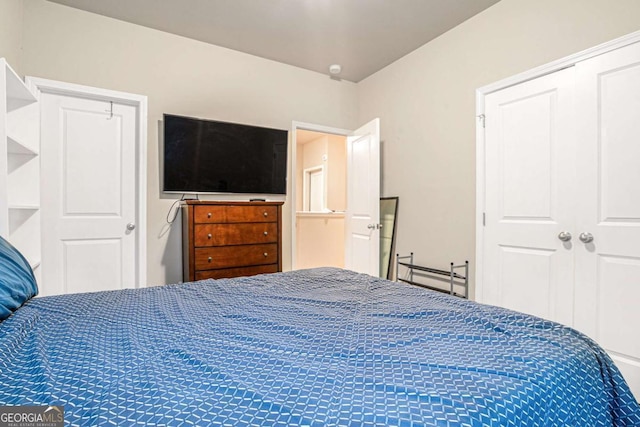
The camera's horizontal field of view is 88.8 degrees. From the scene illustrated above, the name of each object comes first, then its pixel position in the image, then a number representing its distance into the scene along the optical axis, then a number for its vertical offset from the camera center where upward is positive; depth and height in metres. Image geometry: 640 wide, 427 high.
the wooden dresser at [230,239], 2.67 -0.25
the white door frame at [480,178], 2.69 +0.27
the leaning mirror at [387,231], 3.60 -0.23
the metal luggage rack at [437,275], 2.82 -0.61
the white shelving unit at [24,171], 2.22 +0.27
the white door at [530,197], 2.20 +0.10
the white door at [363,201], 3.46 +0.11
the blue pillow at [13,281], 1.05 -0.26
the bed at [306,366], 0.58 -0.35
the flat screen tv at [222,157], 2.97 +0.52
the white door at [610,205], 1.91 +0.03
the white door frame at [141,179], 2.88 +0.26
